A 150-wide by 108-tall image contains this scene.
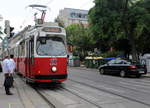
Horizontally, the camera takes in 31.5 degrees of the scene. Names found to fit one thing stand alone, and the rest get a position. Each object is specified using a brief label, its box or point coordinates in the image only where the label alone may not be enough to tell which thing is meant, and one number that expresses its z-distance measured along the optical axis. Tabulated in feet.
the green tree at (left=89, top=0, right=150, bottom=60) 89.25
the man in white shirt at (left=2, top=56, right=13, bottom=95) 38.00
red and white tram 44.09
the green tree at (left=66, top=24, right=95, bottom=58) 189.88
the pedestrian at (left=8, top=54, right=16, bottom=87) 39.01
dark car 75.06
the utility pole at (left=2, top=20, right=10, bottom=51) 52.85
